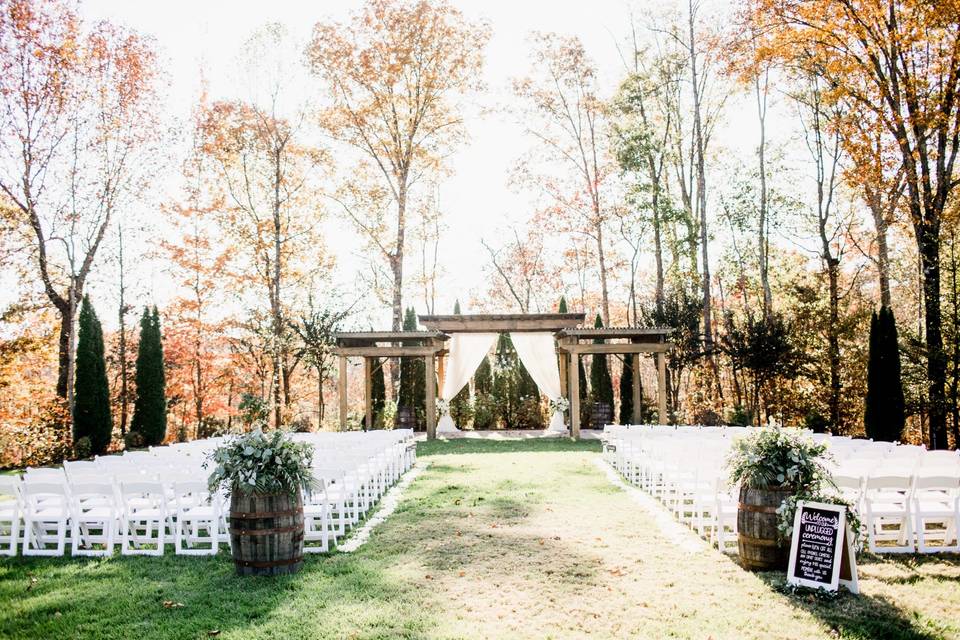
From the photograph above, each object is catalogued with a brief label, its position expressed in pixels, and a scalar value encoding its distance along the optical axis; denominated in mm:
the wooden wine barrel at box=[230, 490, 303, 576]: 5430
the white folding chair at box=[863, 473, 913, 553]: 5875
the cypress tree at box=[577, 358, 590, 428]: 21219
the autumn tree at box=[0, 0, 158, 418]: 15984
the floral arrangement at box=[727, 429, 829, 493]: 5215
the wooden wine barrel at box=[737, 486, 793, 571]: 5293
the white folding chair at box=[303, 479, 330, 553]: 6469
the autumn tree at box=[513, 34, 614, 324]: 23062
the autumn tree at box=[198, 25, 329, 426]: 21766
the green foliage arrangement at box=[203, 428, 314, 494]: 5457
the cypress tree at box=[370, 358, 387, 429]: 20438
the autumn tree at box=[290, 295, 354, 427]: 19922
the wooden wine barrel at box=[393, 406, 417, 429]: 20172
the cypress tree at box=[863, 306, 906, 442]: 14695
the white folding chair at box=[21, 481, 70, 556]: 6250
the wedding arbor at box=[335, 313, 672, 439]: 17422
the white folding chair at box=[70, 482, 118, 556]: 6125
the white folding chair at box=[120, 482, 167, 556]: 6098
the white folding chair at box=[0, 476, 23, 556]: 6379
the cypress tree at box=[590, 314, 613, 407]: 22266
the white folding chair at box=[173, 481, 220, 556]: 6285
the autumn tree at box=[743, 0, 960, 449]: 13023
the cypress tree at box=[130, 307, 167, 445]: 18516
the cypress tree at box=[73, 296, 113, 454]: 16609
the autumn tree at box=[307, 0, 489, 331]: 20766
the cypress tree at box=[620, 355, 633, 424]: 21312
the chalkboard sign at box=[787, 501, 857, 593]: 4770
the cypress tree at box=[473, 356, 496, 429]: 21109
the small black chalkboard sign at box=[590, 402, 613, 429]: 20359
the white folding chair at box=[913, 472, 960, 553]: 5859
